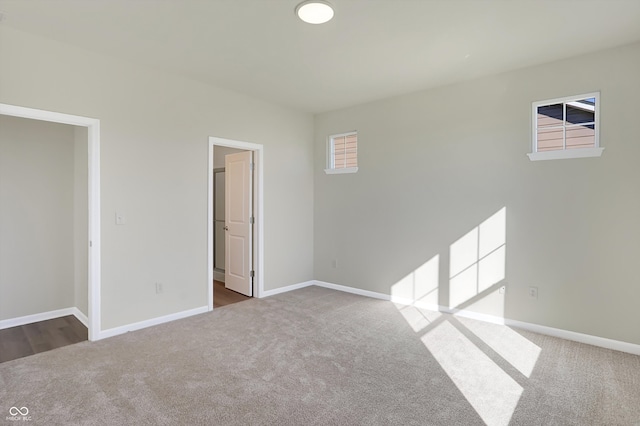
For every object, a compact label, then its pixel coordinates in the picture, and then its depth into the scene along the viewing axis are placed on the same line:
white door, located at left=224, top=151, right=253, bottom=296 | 5.01
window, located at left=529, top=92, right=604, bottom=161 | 3.36
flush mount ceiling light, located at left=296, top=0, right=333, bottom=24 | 2.47
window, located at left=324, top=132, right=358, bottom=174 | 5.21
